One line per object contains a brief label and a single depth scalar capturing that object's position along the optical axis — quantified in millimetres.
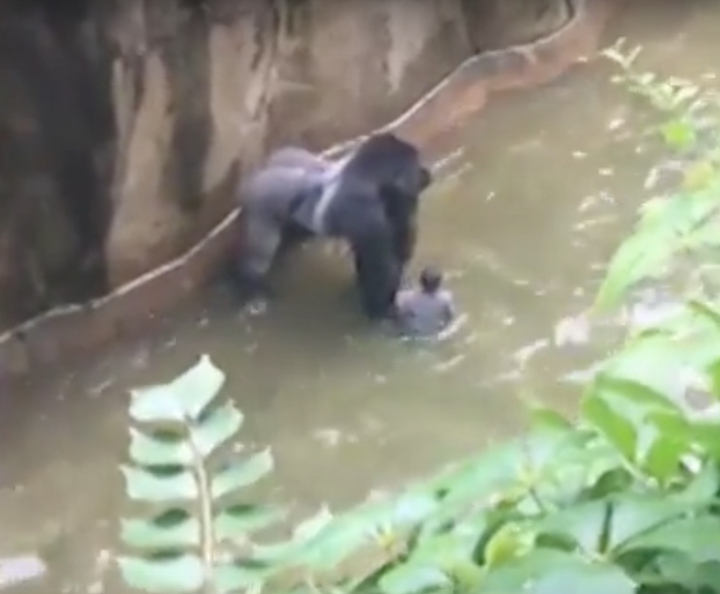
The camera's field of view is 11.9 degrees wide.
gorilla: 21805
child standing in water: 21862
